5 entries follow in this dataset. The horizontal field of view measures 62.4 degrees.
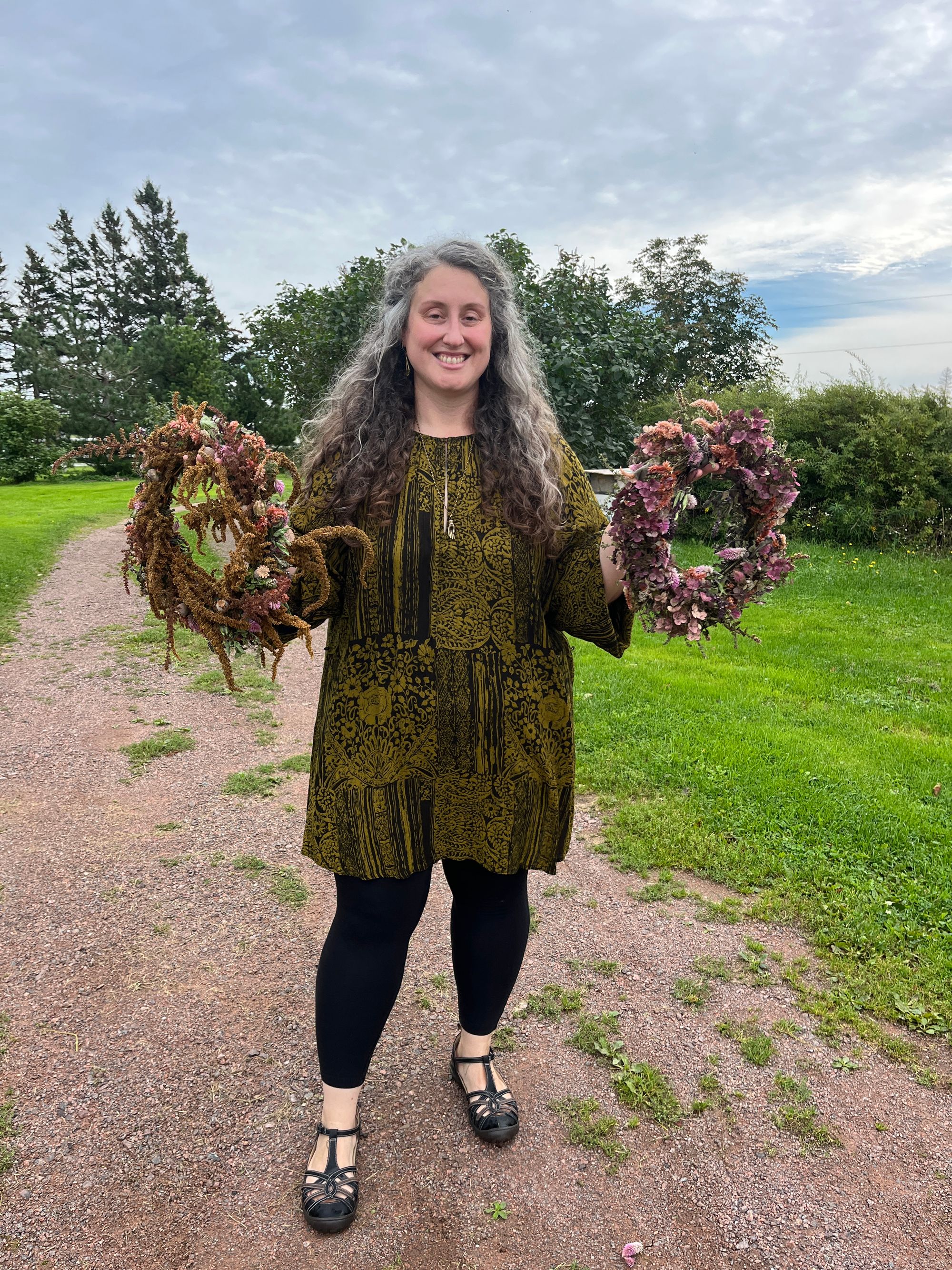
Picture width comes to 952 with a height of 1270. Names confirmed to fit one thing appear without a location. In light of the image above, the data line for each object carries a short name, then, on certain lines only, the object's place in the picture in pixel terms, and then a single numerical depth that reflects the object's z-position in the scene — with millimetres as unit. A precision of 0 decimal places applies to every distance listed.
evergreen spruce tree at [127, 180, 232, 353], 46875
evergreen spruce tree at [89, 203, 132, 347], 47031
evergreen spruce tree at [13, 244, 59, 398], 27078
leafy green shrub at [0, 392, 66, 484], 23453
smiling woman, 1877
